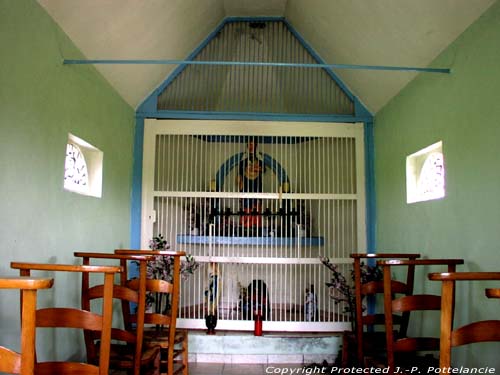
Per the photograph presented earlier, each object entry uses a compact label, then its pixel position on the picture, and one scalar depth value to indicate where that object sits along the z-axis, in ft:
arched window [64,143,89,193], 10.35
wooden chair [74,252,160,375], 7.57
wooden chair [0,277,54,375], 3.65
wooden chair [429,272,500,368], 4.81
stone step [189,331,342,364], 12.62
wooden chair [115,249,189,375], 8.41
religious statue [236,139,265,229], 15.12
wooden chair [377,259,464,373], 7.18
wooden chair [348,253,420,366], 9.26
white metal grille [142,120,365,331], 14.30
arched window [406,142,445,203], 10.44
